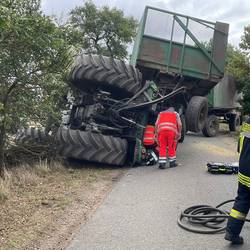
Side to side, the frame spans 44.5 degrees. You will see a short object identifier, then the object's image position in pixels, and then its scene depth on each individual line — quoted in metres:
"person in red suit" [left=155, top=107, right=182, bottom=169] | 6.16
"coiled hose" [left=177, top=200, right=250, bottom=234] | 3.45
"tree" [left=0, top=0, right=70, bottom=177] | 4.43
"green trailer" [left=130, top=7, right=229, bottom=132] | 7.27
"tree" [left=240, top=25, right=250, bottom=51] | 14.06
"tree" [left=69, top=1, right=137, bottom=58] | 22.06
